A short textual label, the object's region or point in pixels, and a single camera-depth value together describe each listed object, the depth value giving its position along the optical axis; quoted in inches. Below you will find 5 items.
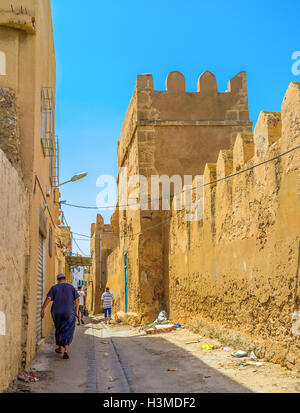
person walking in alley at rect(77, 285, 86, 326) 658.8
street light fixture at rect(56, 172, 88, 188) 605.0
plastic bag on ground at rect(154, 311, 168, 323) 506.0
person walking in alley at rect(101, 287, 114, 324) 629.9
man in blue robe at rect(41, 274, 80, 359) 306.5
